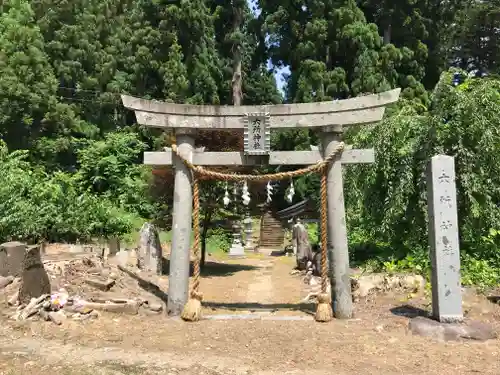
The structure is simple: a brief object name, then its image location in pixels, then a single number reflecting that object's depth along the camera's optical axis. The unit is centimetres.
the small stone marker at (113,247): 1438
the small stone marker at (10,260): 868
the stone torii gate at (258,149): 759
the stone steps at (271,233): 2625
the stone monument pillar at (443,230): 665
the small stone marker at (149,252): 1266
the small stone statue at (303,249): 1429
